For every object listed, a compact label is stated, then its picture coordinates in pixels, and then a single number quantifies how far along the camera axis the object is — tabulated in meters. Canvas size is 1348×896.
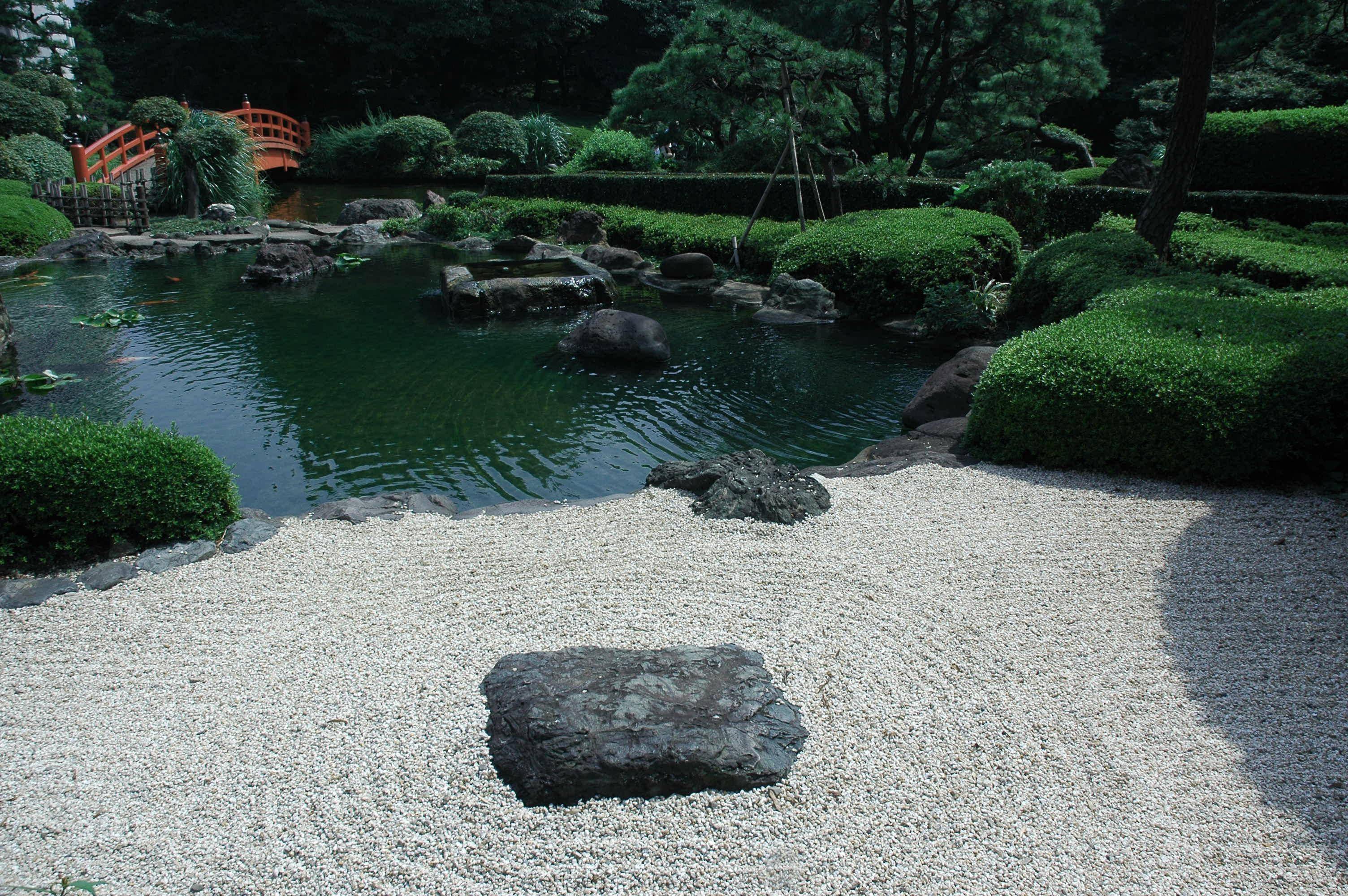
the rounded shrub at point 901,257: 12.15
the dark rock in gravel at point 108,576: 4.81
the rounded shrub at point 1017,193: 14.96
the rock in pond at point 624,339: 10.27
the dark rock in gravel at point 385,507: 5.88
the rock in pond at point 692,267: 15.39
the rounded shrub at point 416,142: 30.20
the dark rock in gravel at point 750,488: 5.53
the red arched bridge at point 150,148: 21.97
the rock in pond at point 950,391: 7.90
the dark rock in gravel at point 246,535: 5.33
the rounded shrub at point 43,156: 21.61
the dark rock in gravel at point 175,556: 5.02
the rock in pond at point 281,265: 15.27
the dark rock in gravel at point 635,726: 3.15
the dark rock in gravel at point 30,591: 4.62
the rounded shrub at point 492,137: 29.66
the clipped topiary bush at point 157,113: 22.64
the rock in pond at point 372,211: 23.41
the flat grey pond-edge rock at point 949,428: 7.32
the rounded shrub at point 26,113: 23.25
